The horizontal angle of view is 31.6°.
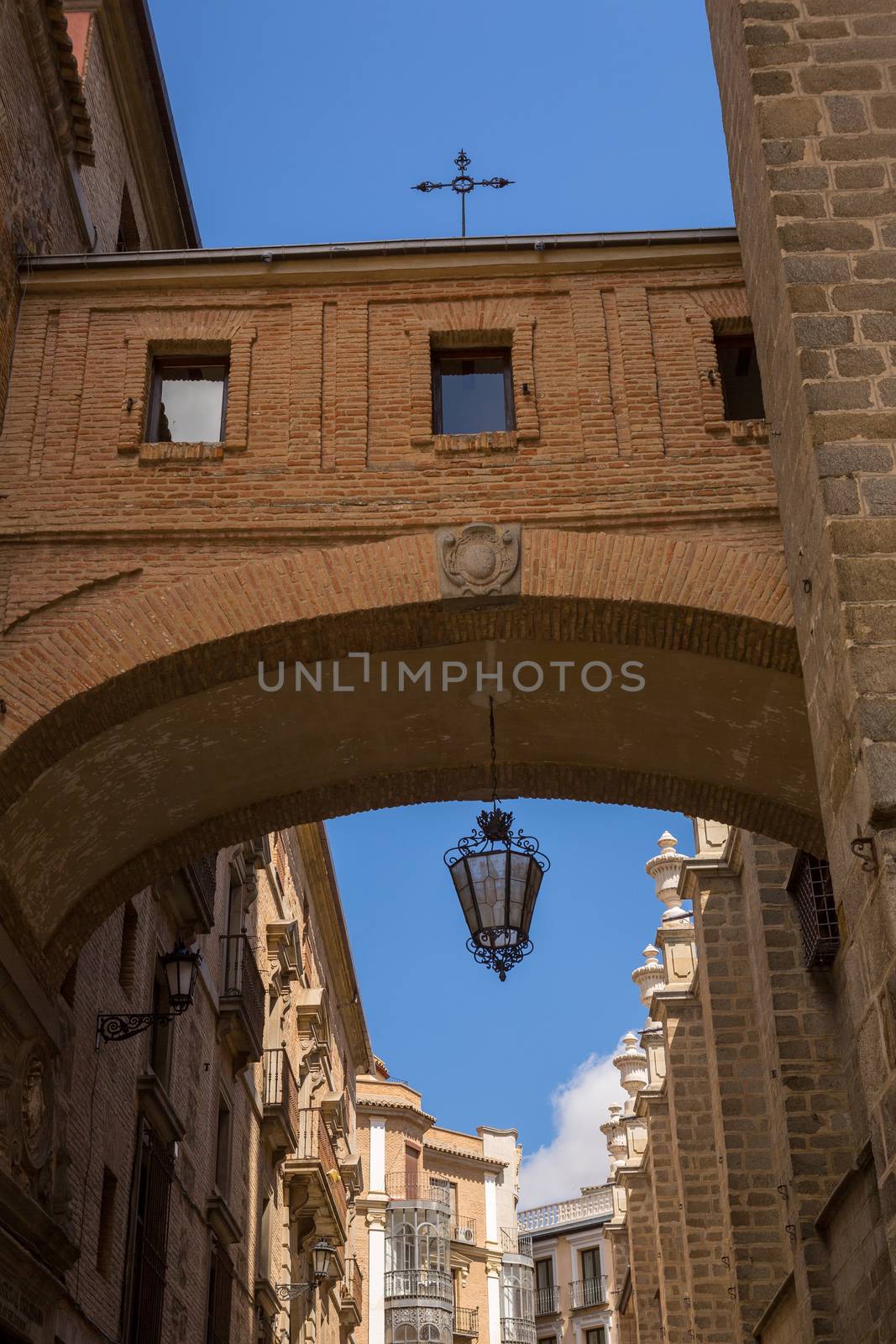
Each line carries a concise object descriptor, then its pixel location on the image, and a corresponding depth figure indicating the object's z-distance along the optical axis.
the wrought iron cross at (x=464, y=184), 11.87
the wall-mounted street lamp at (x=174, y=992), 12.18
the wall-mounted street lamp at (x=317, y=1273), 20.78
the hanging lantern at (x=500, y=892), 9.52
